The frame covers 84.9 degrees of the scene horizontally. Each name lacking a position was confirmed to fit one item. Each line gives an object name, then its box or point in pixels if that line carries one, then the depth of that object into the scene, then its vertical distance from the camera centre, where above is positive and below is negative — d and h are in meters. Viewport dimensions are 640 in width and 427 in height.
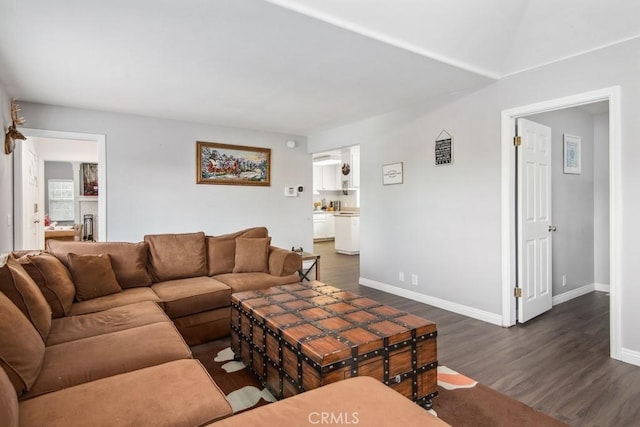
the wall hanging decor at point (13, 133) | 3.34 +0.80
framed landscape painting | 5.04 +0.76
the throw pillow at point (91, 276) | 2.70 -0.49
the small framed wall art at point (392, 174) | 4.43 +0.52
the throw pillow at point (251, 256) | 3.70 -0.44
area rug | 1.86 -1.09
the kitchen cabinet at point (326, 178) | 10.37 +1.09
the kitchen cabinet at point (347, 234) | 8.02 -0.46
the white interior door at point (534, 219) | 3.38 -0.06
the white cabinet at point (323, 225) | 10.23 -0.33
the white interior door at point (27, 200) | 4.08 +0.23
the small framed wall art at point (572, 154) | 4.24 +0.73
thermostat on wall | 5.84 +0.39
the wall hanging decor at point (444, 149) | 3.81 +0.72
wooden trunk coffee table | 1.71 -0.69
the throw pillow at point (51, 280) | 2.27 -0.44
